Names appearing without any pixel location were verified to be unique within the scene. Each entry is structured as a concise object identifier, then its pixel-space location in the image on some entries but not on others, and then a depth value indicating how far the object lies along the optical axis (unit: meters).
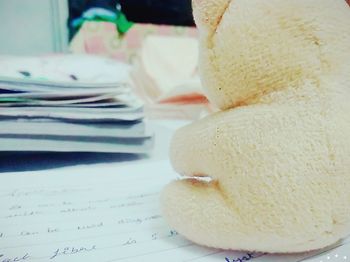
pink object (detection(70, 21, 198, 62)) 0.93
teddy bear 0.19
